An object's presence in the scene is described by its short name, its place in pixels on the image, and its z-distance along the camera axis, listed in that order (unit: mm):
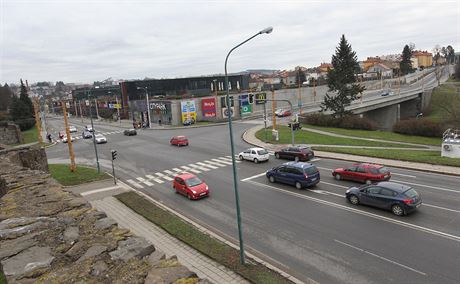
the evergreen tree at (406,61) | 142500
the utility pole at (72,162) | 29400
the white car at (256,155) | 29906
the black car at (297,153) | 29828
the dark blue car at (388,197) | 15945
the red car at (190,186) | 20828
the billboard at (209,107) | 70375
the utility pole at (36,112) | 34450
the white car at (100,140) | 48844
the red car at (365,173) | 21188
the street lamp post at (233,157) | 11346
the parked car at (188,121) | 66769
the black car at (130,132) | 56312
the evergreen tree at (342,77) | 55250
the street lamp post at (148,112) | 72412
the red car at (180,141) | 41281
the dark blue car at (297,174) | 21166
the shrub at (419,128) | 52875
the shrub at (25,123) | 76988
